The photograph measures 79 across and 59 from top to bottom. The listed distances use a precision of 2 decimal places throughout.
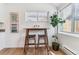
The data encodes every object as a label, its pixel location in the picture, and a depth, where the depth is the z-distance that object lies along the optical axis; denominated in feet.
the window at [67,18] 5.27
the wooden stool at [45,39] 6.03
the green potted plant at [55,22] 6.09
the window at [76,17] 4.48
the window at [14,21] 7.02
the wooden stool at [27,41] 6.05
